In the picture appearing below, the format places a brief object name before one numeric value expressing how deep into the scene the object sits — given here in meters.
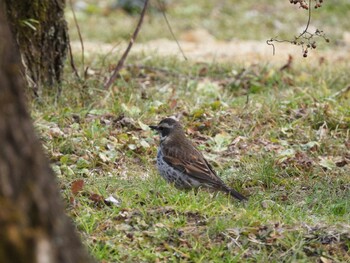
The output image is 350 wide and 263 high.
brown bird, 14.50
